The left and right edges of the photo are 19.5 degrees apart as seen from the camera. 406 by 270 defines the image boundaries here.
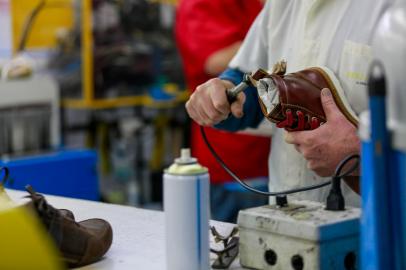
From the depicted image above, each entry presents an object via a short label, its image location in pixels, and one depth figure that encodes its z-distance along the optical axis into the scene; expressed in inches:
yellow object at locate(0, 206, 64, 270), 55.4
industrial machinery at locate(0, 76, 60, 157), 137.7
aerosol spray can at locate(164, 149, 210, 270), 63.0
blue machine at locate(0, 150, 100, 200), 110.9
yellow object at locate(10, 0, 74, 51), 155.2
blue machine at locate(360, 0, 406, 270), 56.1
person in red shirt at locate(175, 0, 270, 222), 123.1
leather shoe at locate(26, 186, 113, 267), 64.8
